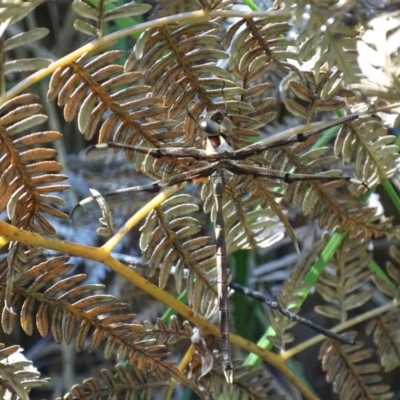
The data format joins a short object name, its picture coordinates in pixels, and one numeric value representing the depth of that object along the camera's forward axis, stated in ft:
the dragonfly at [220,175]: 2.30
